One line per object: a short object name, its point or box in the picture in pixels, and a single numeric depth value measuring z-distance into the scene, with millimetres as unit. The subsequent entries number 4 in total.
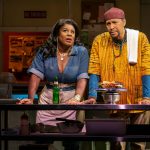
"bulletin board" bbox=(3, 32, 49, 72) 9891
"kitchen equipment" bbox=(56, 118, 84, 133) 4251
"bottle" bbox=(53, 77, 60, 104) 4475
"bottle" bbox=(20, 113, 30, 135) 4203
